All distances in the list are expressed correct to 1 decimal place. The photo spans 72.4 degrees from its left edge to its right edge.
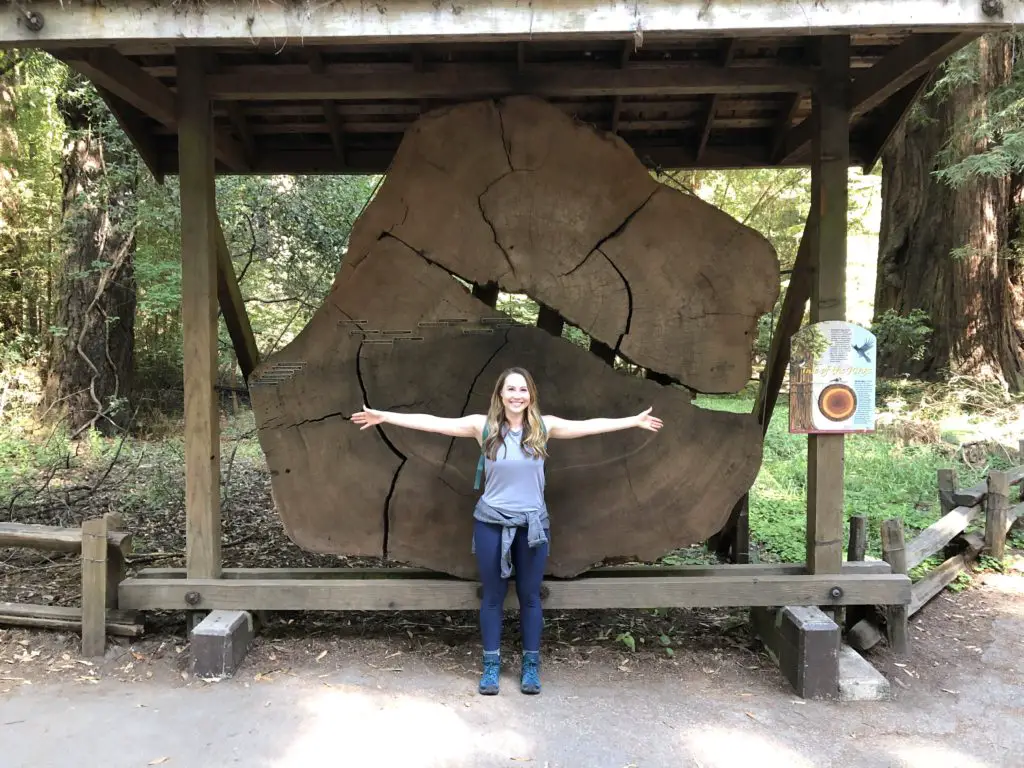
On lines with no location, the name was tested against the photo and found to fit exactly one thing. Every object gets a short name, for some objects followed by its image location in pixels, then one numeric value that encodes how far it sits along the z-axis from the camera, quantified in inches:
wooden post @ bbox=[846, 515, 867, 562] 150.8
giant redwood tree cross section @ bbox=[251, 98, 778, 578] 136.9
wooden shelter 131.8
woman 121.1
